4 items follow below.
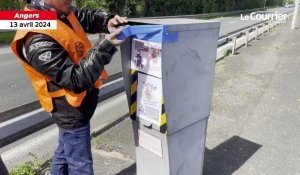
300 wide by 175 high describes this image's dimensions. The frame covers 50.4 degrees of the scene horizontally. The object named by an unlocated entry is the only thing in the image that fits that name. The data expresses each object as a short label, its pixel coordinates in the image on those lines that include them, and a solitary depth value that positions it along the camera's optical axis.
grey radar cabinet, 2.35
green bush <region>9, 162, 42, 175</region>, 3.23
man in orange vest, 2.13
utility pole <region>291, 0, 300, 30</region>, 22.67
